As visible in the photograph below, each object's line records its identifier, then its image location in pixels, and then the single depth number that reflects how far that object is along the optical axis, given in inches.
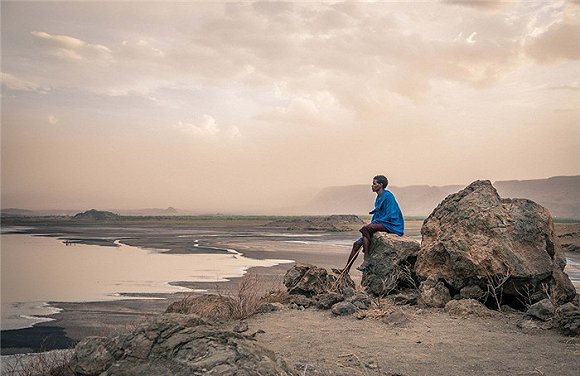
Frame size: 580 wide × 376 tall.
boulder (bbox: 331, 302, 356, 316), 333.7
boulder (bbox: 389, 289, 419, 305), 368.5
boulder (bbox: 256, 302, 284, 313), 352.2
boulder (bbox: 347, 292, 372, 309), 345.8
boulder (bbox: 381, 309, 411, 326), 311.7
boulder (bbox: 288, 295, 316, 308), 374.0
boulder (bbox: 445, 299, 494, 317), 329.7
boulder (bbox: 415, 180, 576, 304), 345.1
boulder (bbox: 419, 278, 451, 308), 354.9
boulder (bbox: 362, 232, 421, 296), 393.1
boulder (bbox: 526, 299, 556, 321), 302.4
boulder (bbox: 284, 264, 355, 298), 397.7
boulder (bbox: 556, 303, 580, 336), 277.9
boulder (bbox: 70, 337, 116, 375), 208.4
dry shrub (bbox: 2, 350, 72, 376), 233.3
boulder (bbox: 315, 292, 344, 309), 355.3
